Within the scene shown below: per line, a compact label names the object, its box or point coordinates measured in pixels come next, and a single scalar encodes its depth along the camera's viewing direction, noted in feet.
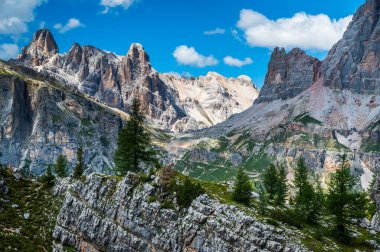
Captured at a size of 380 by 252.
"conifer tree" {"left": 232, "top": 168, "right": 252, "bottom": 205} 235.61
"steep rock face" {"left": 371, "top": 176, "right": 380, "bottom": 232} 226.58
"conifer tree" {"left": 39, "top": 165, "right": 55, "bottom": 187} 305.43
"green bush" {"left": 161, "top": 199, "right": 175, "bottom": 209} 227.40
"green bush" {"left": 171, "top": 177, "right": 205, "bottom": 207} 224.94
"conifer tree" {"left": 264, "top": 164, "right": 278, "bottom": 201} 312.29
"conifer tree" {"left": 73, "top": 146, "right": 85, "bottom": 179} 314.78
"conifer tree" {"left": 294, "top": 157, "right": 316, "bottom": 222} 231.83
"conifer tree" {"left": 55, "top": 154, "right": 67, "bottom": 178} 390.48
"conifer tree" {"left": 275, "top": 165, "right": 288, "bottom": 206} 286.15
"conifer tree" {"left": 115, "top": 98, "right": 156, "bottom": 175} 298.56
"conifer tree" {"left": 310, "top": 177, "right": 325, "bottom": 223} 229.86
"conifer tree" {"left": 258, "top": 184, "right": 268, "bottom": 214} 223.30
